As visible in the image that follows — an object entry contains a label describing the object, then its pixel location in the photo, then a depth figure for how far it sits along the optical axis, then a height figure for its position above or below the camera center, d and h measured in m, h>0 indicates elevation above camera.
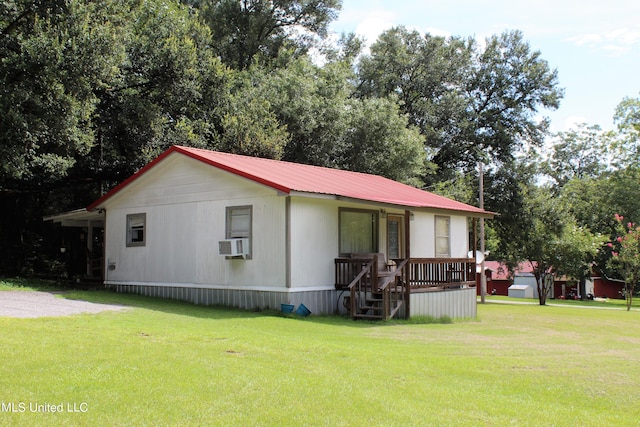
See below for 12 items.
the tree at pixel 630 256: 31.45 +0.24
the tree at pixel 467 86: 39.44 +11.16
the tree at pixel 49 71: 17.92 +5.56
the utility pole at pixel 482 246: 29.48 +0.68
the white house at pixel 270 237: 14.67 +0.61
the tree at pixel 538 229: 35.28 +1.84
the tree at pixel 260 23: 38.44 +14.79
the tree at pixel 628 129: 48.78 +10.27
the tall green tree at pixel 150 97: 23.45 +6.26
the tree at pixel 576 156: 58.66 +9.86
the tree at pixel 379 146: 29.59 +5.38
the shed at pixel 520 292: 54.53 -2.69
